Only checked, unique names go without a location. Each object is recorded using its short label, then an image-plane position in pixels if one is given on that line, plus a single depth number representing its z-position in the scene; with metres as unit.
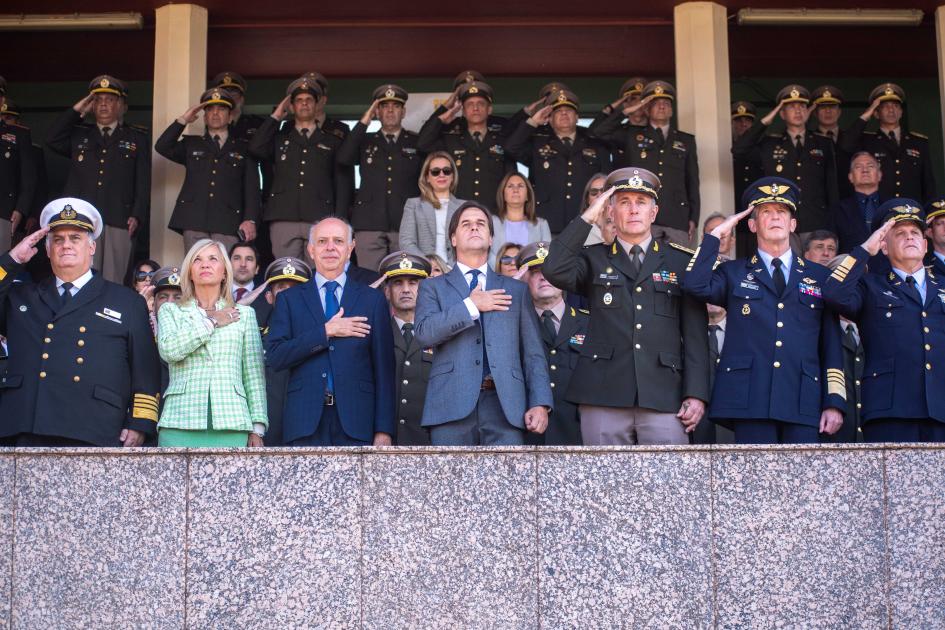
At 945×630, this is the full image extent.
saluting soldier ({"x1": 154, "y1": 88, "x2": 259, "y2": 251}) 10.48
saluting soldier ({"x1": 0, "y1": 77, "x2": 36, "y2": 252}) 10.80
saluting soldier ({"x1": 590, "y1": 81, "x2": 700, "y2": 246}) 10.34
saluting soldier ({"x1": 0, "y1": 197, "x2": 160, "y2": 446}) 6.39
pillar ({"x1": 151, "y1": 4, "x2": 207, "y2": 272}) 10.92
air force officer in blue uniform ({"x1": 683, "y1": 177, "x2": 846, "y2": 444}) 6.31
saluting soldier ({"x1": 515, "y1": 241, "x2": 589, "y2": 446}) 7.18
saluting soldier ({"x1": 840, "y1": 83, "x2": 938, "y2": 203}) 11.03
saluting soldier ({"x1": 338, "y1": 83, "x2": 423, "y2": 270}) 10.38
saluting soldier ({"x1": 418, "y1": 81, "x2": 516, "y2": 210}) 10.50
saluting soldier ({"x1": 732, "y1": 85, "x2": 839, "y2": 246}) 10.78
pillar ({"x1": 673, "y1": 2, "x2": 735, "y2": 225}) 10.81
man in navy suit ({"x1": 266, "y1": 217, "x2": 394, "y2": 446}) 6.63
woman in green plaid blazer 6.31
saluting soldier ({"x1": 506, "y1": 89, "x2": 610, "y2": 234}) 10.42
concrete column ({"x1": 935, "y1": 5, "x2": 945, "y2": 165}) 11.21
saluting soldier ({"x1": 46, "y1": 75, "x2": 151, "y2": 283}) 10.58
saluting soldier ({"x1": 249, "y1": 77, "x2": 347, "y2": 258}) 10.44
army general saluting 6.28
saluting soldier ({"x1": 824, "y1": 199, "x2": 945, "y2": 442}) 6.44
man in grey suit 6.29
